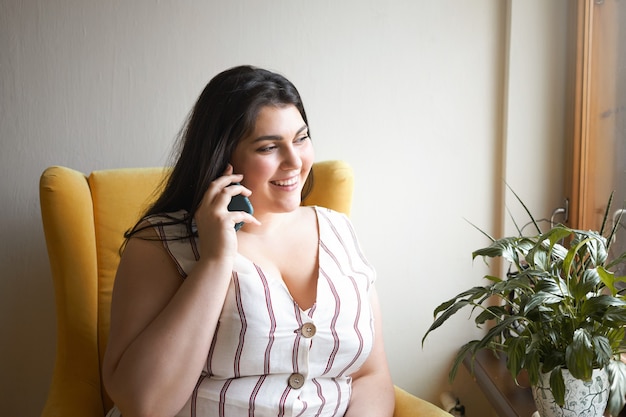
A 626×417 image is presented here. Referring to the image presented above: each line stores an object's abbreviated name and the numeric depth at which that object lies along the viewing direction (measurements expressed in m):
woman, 1.35
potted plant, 1.28
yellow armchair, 1.72
